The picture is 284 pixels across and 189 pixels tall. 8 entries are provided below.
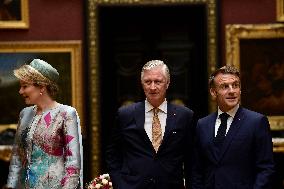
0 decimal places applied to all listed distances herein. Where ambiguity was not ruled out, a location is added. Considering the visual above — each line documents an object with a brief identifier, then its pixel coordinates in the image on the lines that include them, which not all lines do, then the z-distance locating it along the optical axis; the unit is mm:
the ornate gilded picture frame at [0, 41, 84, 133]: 12937
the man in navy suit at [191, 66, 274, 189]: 6699
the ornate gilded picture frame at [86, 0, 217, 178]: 13000
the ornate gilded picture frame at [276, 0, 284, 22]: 12891
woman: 6706
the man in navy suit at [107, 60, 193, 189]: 7147
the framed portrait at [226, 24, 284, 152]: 12930
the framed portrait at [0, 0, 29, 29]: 12875
